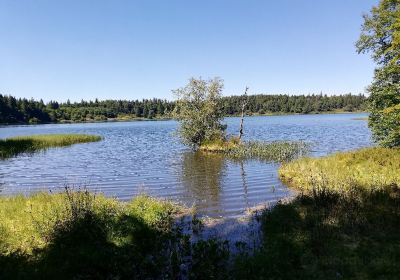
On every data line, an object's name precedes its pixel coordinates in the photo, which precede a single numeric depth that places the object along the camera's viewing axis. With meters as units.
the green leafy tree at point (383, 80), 29.70
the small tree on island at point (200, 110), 48.97
